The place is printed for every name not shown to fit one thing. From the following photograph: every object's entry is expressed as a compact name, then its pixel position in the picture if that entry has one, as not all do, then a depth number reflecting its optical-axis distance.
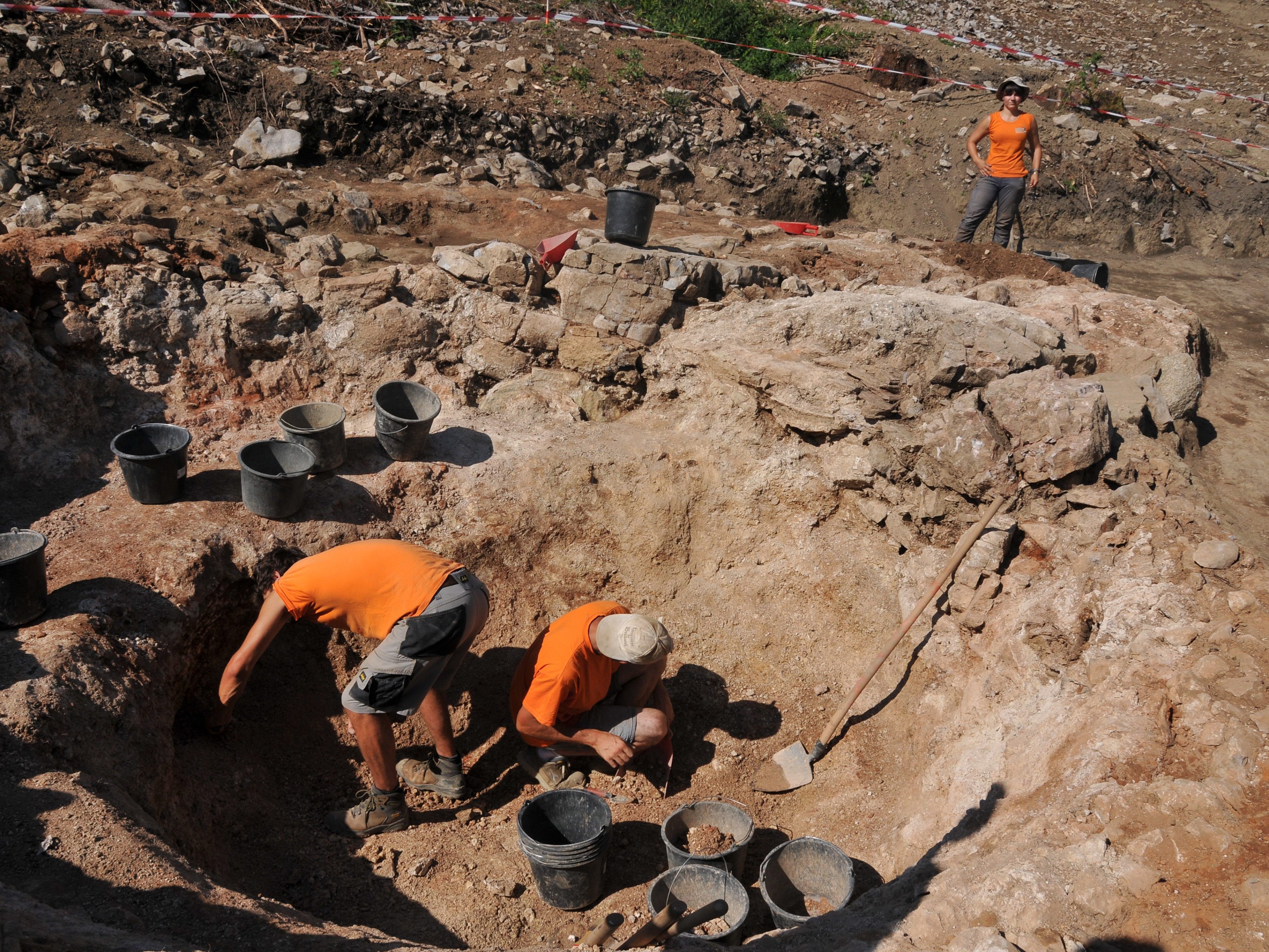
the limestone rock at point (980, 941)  2.28
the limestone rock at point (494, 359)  5.42
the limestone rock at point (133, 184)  6.26
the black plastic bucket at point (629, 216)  5.59
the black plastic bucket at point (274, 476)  4.08
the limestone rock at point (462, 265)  5.46
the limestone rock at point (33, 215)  5.05
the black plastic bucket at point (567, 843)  3.29
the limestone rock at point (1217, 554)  3.49
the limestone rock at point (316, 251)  5.36
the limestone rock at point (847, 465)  4.79
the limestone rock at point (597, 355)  5.45
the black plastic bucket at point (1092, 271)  7.28
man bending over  3.35
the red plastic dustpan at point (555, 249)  5.71
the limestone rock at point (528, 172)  7.89
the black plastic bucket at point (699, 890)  3.34
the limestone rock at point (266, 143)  7.27
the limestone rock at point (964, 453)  4.31
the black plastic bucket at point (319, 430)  4.36
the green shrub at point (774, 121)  9.74
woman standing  6.83
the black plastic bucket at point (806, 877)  3.41
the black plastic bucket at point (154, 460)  3.92
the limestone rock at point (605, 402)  5.47
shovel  4.05
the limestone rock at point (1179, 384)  5.51
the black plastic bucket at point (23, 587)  3.13
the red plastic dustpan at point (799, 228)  7.63
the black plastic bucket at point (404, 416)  4.63
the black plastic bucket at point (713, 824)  3.47
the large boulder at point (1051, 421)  4.16
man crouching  3.62
